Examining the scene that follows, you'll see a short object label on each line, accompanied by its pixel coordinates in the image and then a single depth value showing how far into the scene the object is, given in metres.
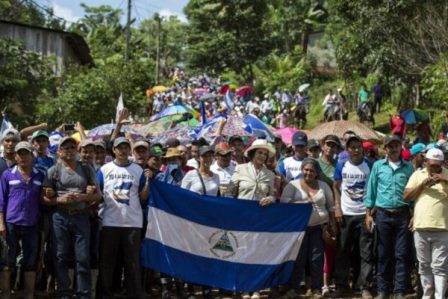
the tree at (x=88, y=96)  25.39
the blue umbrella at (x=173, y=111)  20.05
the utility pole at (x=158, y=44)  49.33
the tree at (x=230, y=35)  48.28
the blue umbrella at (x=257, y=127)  15.27
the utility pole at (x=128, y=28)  34.69
